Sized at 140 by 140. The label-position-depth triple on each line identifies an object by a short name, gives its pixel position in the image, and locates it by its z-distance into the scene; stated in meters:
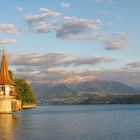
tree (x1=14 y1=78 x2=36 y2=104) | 156.99
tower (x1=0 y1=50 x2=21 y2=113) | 106.06
